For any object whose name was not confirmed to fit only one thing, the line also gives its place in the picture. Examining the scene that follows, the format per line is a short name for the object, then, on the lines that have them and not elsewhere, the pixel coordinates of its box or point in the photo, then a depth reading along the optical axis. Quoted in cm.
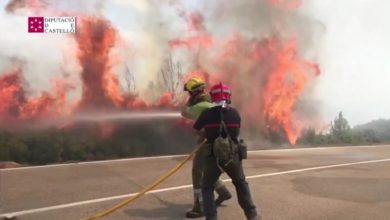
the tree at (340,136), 3339
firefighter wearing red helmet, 466
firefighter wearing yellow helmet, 530
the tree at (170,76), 2422
